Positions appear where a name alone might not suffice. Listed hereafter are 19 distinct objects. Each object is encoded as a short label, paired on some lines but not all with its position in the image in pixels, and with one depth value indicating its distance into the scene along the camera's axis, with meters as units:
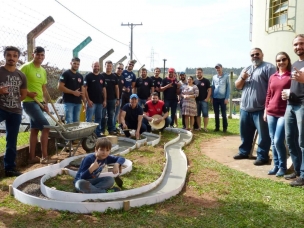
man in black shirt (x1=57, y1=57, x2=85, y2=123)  6.71
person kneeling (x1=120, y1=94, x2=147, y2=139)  8.09
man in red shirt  9.22
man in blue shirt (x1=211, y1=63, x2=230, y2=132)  10.01
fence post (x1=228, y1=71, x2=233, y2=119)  15.73
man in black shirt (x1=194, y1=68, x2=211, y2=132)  10.30
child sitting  4.22
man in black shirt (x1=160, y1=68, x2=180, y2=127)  10.37
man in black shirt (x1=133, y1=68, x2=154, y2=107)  9.98
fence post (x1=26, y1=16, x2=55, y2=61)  6.42
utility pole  36.84
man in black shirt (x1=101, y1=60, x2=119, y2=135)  8.46
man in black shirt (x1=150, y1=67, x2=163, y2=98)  10.42
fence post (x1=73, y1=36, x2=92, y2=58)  8.22
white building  6.51
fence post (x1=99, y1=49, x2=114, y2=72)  9.99
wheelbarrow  5.66
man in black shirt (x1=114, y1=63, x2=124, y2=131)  8.96
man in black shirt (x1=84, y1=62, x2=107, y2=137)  7.72
